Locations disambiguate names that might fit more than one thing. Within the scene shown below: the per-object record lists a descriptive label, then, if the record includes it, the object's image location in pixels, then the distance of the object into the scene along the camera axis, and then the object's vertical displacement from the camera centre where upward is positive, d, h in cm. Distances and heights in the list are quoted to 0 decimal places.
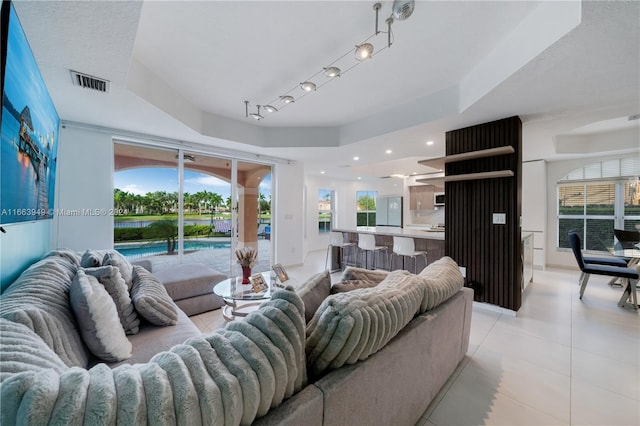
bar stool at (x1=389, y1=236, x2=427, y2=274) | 412 -57
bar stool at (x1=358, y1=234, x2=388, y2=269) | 465 -56
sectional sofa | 62 -50
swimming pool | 395 -60
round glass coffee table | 238 -81
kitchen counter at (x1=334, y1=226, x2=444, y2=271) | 419 -52
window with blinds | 480 +26
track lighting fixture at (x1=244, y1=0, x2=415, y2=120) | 180 +152
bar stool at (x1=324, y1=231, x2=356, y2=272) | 525 -59
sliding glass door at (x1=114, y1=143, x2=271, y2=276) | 392 +13
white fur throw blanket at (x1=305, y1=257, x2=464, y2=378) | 100 -49
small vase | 269 -67
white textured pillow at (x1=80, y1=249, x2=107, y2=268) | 193 -38
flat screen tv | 125 +52
